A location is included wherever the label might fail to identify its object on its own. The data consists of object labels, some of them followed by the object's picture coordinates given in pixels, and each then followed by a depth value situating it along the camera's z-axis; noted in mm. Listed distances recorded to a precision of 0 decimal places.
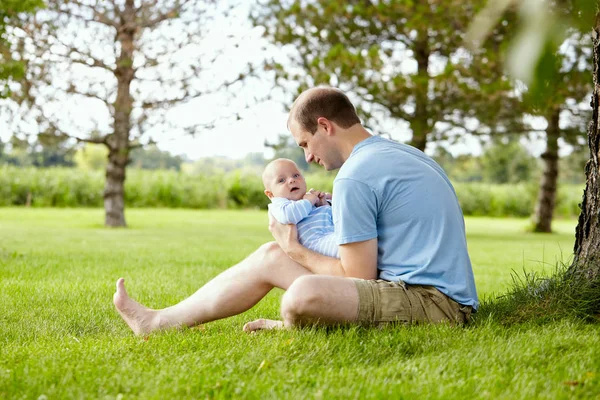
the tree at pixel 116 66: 12961
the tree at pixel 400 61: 13250
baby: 3188
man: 2877
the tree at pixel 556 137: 14391
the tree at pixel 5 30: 6508
